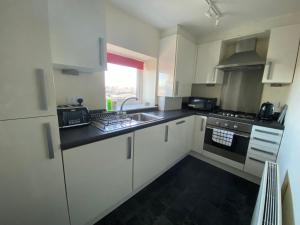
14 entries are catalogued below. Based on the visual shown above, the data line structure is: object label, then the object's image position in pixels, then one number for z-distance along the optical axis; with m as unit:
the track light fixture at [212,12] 1.41
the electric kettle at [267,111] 1.77
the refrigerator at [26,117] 0.63
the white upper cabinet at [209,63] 2.25
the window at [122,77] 1.89
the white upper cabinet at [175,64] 2.09
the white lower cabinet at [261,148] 1.57
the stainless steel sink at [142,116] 1.89
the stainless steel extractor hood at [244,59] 1.87
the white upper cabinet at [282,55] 1.60
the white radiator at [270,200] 0.65
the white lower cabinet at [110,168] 0.96
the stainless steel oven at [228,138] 1.81
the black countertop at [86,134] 0.90
